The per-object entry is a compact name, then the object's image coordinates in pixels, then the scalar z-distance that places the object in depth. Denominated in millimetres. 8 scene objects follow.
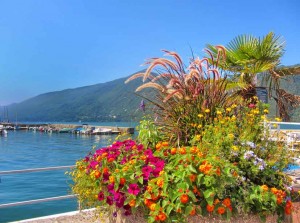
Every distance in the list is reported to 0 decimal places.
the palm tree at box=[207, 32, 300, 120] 7207
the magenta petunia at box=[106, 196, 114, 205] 2643
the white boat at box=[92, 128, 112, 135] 73875
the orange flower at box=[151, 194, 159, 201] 2377
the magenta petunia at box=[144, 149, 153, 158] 2801
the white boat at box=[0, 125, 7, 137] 80075
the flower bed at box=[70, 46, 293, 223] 2352
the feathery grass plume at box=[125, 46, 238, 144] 3520
